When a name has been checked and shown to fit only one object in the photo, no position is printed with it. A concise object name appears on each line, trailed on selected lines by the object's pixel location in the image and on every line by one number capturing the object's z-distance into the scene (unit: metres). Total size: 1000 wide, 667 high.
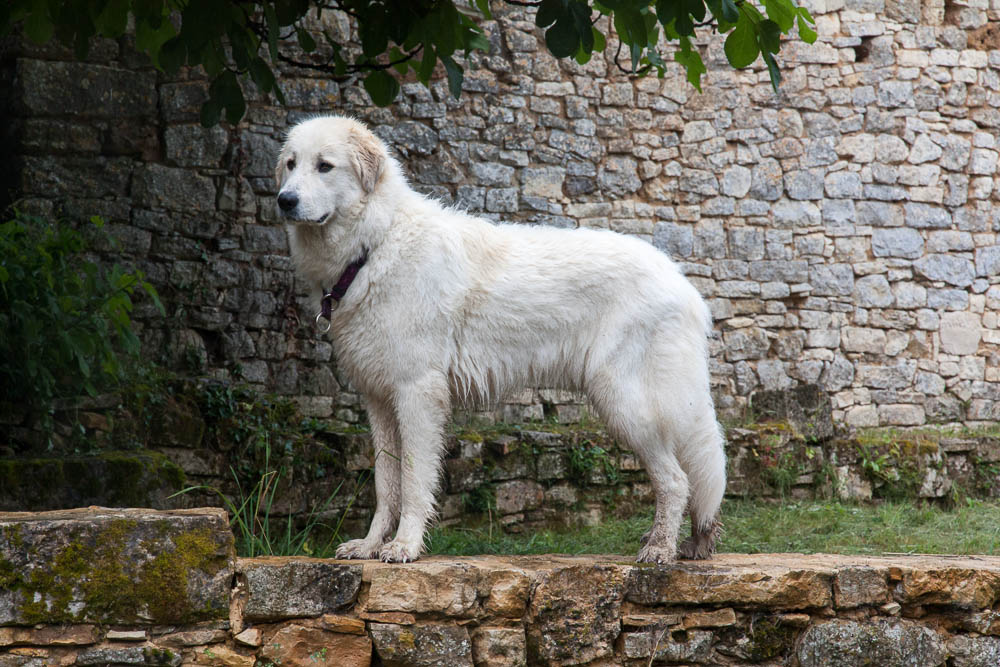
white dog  7.02
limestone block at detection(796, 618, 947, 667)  6.92
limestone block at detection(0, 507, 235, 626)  5.62
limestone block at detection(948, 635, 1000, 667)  7.13
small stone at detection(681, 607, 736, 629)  6.80
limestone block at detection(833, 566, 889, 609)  7.01
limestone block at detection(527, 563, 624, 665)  6.52
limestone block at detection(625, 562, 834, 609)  6.74
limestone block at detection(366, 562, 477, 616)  6.27
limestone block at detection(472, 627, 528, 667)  6.39
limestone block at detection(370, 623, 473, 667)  6.21
